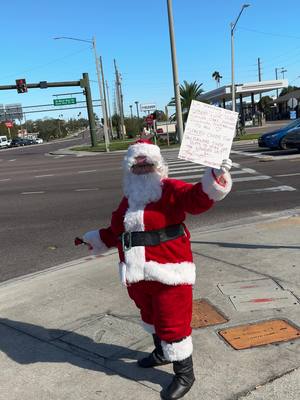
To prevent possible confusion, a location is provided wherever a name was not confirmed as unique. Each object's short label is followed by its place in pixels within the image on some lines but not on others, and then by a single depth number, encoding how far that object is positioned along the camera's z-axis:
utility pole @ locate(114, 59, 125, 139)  58.84
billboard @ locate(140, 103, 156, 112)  39.09
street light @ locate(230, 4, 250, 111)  34.51
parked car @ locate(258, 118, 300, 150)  19.83
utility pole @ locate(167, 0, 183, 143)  25.17
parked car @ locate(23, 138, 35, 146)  83.81
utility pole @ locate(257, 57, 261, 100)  96.86
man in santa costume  2.92
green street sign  49.00
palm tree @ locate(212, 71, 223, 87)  109.06
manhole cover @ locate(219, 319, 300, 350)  3.52
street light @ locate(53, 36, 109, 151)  36.56
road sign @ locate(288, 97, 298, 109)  38.18
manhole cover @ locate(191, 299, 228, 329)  3.90
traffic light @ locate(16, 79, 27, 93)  38.66
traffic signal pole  38.45
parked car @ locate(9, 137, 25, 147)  79.71
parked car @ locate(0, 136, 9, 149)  77.56
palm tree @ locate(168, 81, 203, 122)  39.16
